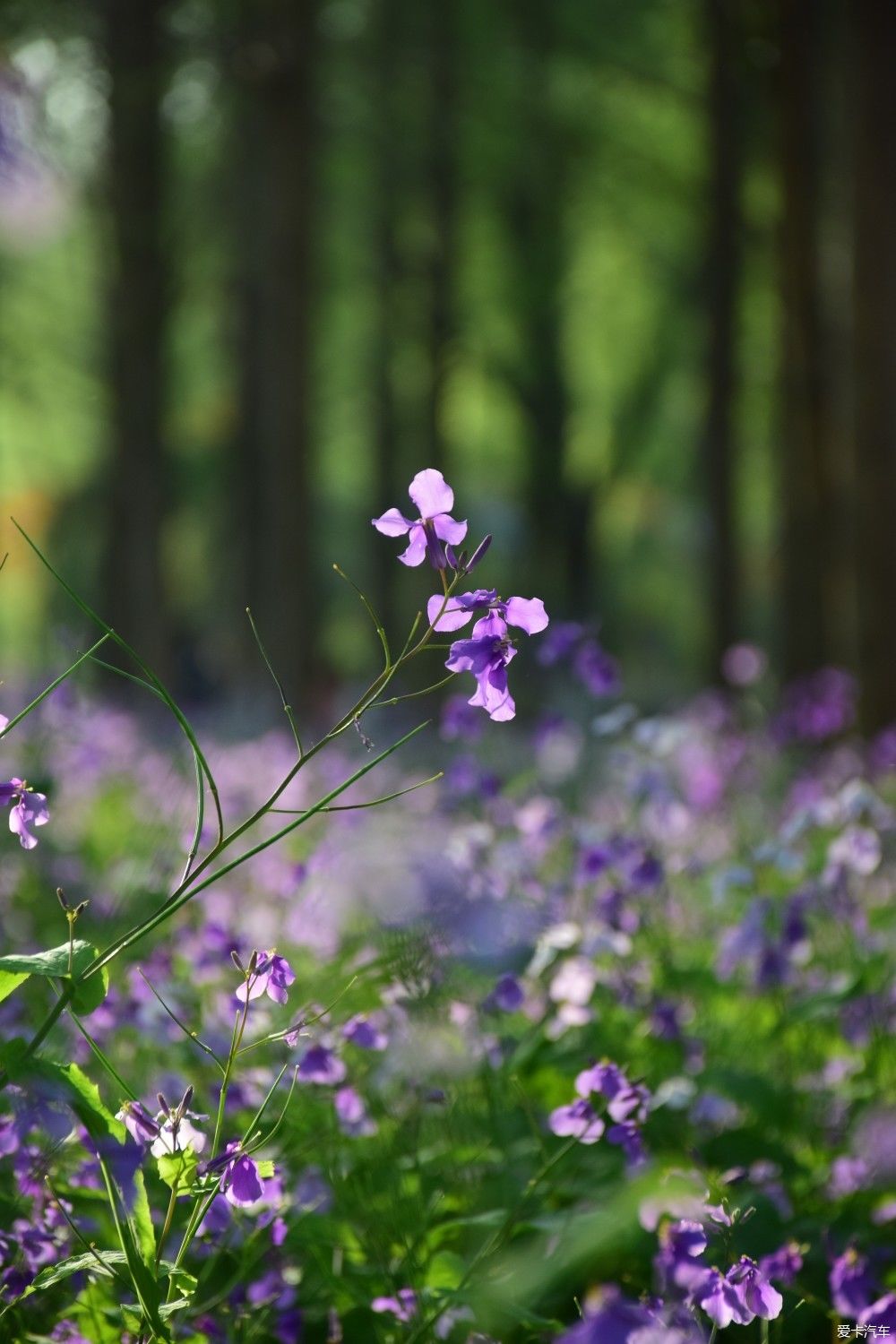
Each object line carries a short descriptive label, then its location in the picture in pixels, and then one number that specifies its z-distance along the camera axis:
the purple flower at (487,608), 1.73
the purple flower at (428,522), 1.74
